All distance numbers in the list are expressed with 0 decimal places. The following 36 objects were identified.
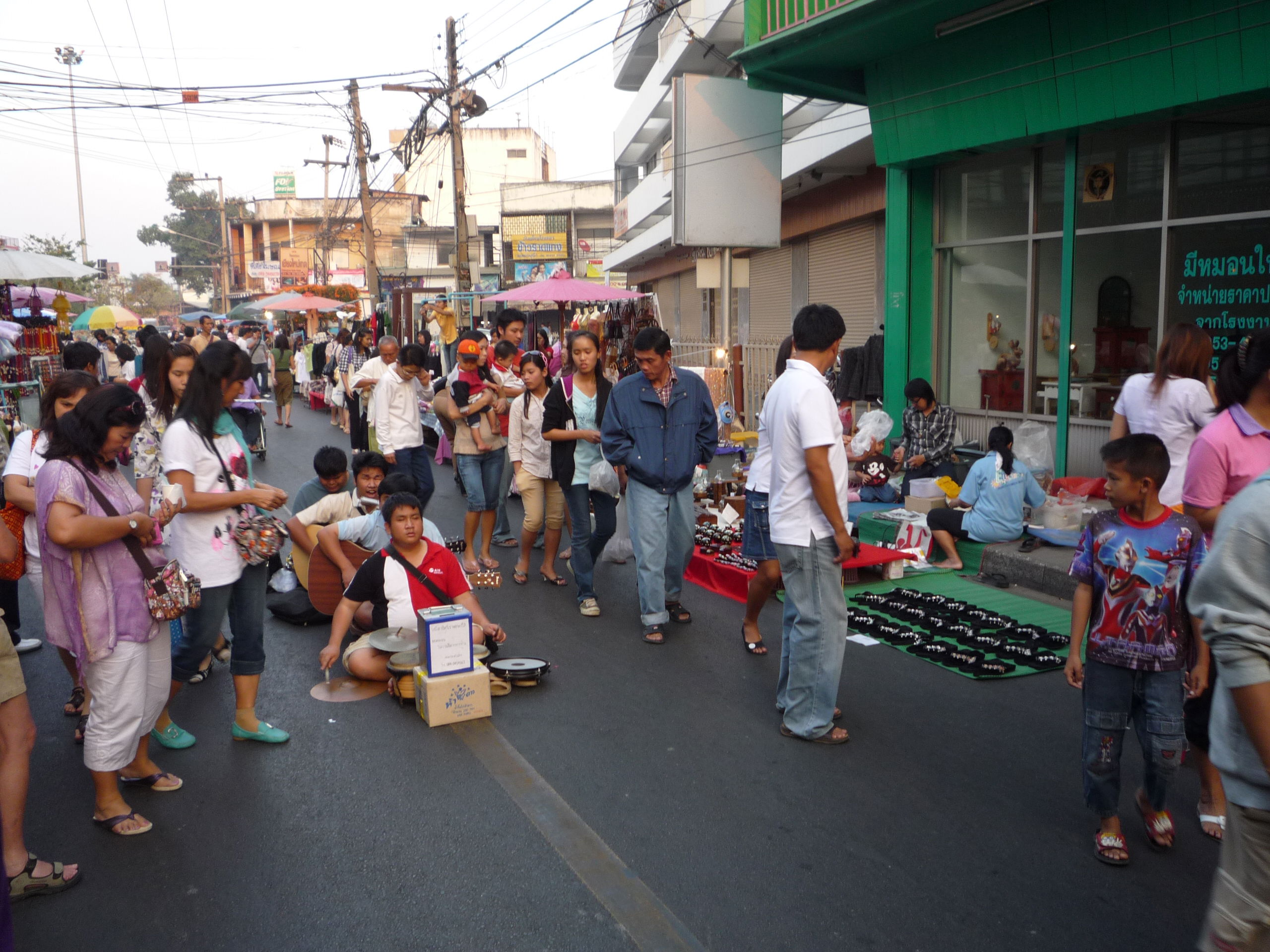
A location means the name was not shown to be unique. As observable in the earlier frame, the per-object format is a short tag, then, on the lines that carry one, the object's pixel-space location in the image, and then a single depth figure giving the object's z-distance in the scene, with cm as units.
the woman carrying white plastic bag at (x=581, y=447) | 753
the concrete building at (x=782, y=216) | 1483
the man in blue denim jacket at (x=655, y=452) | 660
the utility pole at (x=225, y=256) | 6400
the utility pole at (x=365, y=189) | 2938
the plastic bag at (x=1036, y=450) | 1011
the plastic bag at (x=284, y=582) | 759
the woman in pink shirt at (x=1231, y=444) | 360
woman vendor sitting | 843
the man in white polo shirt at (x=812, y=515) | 469
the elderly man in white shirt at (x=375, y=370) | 991
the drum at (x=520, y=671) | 572
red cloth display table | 786
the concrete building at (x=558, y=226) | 4866
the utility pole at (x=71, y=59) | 5794
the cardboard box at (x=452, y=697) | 520
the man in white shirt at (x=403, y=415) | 848
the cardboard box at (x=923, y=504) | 945
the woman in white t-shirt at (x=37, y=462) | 494
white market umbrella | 1368
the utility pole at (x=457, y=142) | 2292
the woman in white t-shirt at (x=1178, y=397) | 559
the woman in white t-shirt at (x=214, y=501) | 452
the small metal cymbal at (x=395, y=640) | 574
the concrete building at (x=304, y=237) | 6688
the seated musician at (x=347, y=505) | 690
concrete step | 768
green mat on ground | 705
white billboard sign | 1356
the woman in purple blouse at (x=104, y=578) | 387
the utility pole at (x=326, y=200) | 4578
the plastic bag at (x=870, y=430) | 1085
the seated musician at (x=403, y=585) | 568
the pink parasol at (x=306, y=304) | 2427
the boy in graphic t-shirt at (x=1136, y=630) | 359
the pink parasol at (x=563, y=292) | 1558
